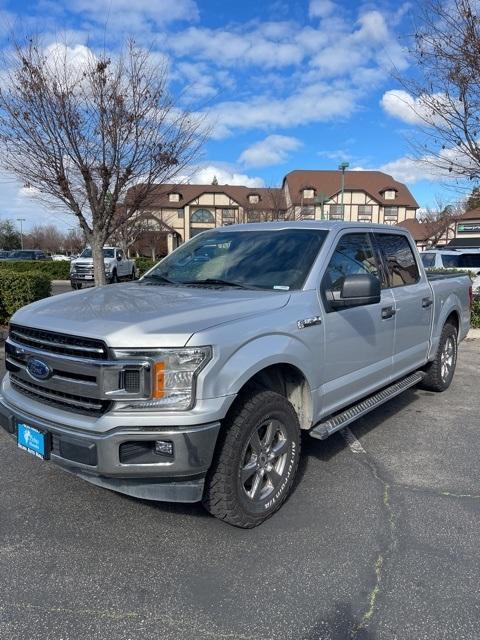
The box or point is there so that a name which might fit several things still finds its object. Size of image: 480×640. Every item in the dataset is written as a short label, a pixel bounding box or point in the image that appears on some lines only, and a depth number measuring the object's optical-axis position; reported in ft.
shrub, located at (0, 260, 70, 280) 94.82
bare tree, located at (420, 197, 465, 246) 145.38
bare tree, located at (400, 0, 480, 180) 25.46
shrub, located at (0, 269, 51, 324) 29.09
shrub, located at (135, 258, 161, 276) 100.35
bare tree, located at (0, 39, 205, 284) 28.91
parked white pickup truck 73.46
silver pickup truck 8.27
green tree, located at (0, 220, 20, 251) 255.50
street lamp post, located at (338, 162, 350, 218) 64.23
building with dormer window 191.11
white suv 52.39
